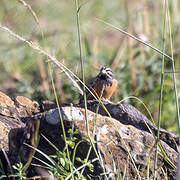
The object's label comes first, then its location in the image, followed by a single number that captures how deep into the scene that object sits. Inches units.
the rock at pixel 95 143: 273.4
